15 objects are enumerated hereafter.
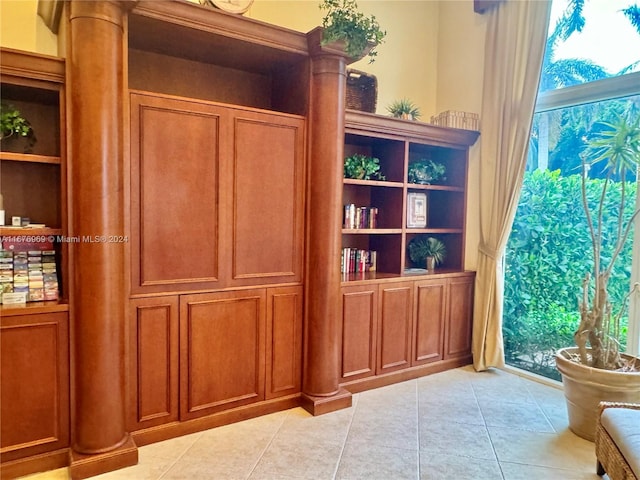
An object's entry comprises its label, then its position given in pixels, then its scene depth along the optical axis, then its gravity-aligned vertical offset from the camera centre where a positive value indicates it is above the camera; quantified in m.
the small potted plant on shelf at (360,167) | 3.45 +0.42
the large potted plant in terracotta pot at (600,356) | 2.56 -0.87
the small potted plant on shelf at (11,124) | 2.27 +0.47
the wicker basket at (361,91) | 3.32 +1.01
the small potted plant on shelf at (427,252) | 3.99 -0.31
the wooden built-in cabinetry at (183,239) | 2.20 -0.15
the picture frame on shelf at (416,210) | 3.84 +0.08
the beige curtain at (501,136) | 3.45 +0.72
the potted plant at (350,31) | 2.61 +1.17
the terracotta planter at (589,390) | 2.53 -1.03
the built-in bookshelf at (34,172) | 2.19 +0.23
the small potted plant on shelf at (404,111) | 3.69 +0.94
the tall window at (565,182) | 3.12 +0.33
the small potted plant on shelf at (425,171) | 3.84 +0.44
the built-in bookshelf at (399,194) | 3.50 +0.23
